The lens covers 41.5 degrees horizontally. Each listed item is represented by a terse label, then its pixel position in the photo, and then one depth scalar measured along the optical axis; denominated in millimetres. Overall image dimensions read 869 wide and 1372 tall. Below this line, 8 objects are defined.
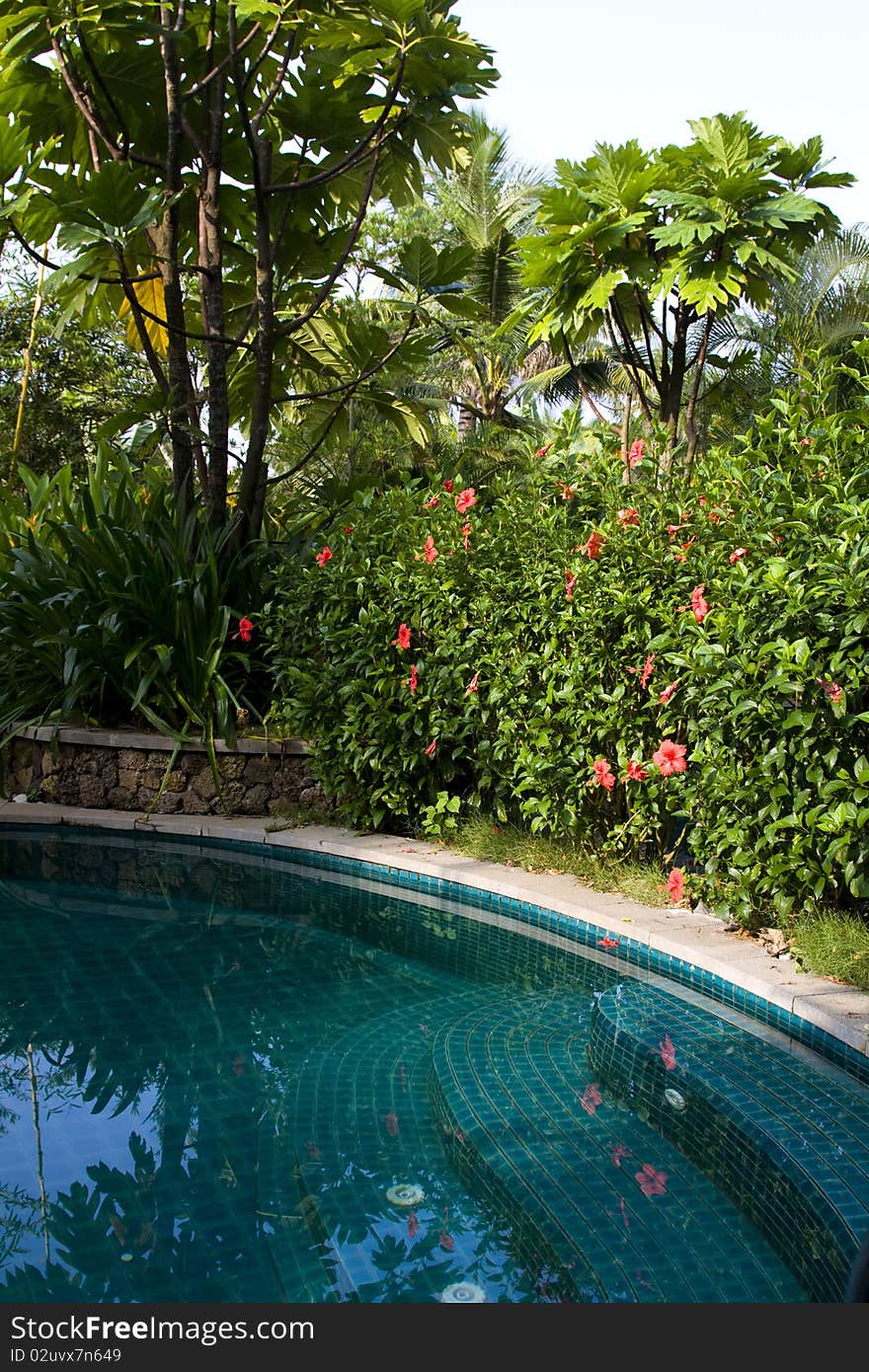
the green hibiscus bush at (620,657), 3711
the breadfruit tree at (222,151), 6461
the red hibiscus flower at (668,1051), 3244
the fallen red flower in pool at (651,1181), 2633
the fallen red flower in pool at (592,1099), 3054
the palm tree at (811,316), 20516
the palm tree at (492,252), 20891
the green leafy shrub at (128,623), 6812
